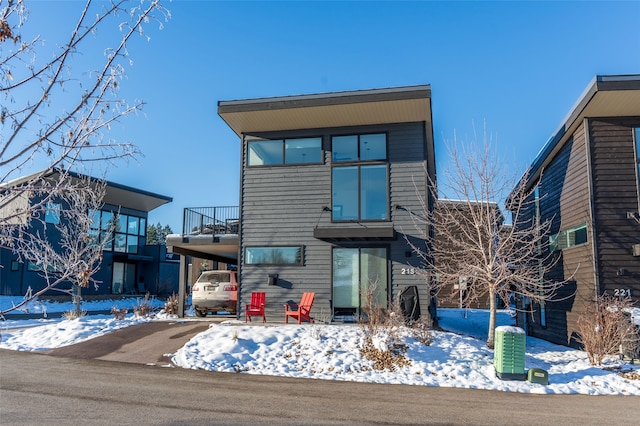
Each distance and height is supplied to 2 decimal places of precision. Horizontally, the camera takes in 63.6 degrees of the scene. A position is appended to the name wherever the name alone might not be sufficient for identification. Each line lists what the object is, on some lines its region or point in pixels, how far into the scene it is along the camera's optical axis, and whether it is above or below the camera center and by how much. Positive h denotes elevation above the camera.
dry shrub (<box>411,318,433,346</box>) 10.56 -1.32
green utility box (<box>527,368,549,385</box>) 8.54 -1.75
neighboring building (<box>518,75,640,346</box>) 11.62 +1.76
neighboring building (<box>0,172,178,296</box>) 28.64 +0.77
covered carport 15.04 +0.68
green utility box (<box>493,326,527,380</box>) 8.73 -1.45
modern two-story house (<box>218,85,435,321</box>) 13.41 +1.94
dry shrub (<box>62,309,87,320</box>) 14.76 -1.42
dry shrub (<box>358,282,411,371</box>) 9.52 -1.38
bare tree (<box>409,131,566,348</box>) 11.42 +0.43
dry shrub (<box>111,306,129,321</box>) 14.40 -1.32
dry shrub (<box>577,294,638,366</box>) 10.00 -1.17
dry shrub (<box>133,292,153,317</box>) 15.57 -1.31
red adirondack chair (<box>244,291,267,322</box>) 13.31 -1.00
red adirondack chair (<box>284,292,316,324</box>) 12.66 -1.03
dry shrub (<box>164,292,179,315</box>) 16.23 -1.24
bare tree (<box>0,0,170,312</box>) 2.86 +0.69
